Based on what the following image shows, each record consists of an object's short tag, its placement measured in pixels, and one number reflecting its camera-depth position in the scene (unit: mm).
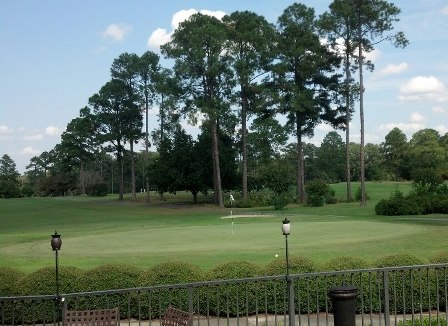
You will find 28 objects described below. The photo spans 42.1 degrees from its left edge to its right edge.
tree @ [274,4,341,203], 58062
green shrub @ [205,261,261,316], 11188
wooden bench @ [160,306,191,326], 6925
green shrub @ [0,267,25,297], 11555
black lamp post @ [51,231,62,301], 9930
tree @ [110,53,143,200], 75188
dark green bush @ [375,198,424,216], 38844
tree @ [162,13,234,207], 57094
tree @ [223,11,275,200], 59281
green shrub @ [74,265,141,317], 11389
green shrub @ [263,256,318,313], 11264
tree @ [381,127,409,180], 99450
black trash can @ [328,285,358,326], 7336
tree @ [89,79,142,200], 75625
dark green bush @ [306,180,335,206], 53281
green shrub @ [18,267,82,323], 11484
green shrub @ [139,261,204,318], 11234
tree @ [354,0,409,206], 51062
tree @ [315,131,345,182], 110875
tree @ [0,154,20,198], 101375
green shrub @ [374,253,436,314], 11227
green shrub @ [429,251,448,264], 11961
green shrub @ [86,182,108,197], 95438
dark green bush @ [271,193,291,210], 51334
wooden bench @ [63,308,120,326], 7570
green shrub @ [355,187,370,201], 59031
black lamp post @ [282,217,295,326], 8617
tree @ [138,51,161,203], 73938
